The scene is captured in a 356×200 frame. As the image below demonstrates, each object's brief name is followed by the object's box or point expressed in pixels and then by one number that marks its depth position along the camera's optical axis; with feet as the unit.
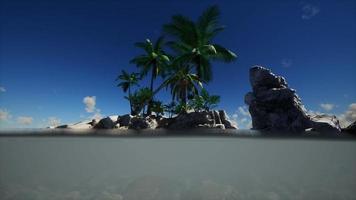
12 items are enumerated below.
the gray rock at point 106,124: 60.59
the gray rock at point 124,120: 63.21
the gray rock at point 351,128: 50.55
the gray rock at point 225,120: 66.47
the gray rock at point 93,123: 61.37
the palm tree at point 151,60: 101.45
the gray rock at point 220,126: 60.80
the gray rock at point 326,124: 51.57
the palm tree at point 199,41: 77.30
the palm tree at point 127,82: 114.52
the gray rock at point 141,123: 61.77
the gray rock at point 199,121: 62.67
